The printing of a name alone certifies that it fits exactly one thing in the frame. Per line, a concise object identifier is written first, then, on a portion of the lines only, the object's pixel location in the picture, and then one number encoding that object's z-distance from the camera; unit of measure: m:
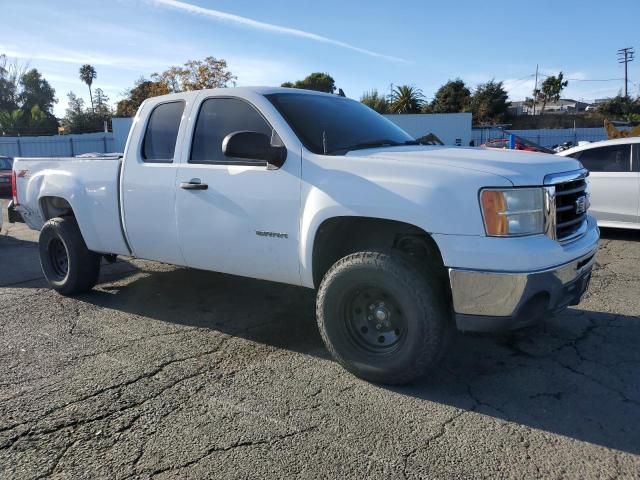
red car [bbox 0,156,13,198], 16.81
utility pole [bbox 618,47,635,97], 73.69
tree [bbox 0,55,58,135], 69.50
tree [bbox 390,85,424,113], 64.62
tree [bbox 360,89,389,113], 60.22
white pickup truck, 3.23
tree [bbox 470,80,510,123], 64.56
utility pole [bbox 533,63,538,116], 83.19
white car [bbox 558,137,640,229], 8.31
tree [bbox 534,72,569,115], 79.06
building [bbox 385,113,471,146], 38.47
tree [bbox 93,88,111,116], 78.50
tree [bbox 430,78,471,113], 68.75
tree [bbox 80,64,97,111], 90.69
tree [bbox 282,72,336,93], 59.19
